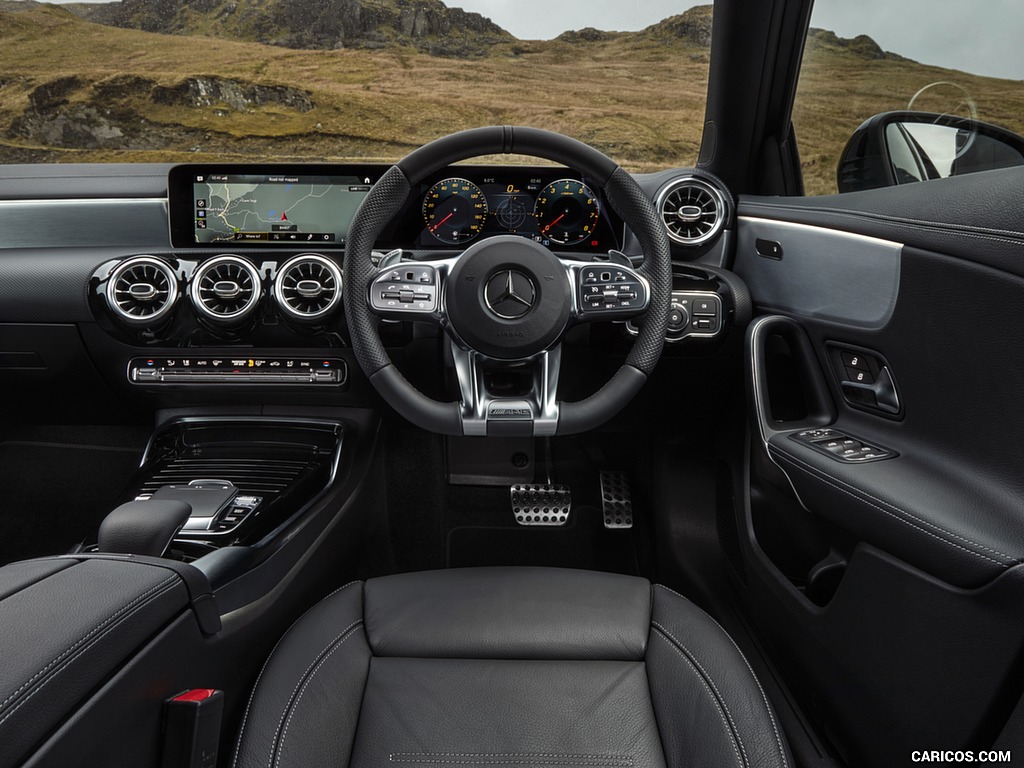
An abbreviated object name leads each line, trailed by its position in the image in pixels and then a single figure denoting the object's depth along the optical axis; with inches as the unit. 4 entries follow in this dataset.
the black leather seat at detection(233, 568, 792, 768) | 40.5
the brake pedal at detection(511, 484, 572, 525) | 86.7
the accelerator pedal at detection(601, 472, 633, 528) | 87.2
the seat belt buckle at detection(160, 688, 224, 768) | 38.4
